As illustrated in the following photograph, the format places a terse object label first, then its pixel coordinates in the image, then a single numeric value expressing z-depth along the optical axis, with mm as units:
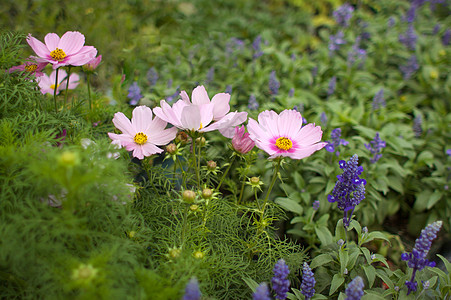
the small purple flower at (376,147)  758
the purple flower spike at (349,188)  615
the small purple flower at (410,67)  1050
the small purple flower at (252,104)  808
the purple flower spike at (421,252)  564
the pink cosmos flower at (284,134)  586
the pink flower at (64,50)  619
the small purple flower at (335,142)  751
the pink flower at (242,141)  604
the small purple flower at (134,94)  760
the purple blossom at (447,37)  1185
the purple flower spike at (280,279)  563
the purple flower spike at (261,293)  519
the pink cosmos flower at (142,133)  600
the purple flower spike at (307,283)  586
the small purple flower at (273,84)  876
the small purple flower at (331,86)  936
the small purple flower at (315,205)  704
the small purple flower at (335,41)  1090
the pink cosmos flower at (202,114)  575
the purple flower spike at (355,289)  543
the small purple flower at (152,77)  917
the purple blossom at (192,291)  510
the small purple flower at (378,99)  878
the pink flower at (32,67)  633
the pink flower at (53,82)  710
